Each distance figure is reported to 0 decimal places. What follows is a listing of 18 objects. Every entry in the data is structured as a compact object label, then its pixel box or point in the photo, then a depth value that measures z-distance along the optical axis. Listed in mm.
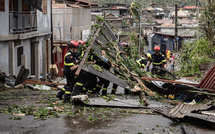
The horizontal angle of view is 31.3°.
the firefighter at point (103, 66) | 11640
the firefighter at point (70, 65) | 10527
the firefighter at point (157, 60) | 14281
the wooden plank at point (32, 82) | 15241
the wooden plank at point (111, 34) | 13211
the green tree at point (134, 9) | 43325
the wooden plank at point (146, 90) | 10664
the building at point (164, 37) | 54531
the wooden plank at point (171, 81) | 10520
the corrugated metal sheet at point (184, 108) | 7688
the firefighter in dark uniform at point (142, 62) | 13712
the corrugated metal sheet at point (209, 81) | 9849
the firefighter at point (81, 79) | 10609
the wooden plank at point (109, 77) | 10418
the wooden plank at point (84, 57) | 9839
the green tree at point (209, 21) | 17031
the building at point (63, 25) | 33750
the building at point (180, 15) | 72125
